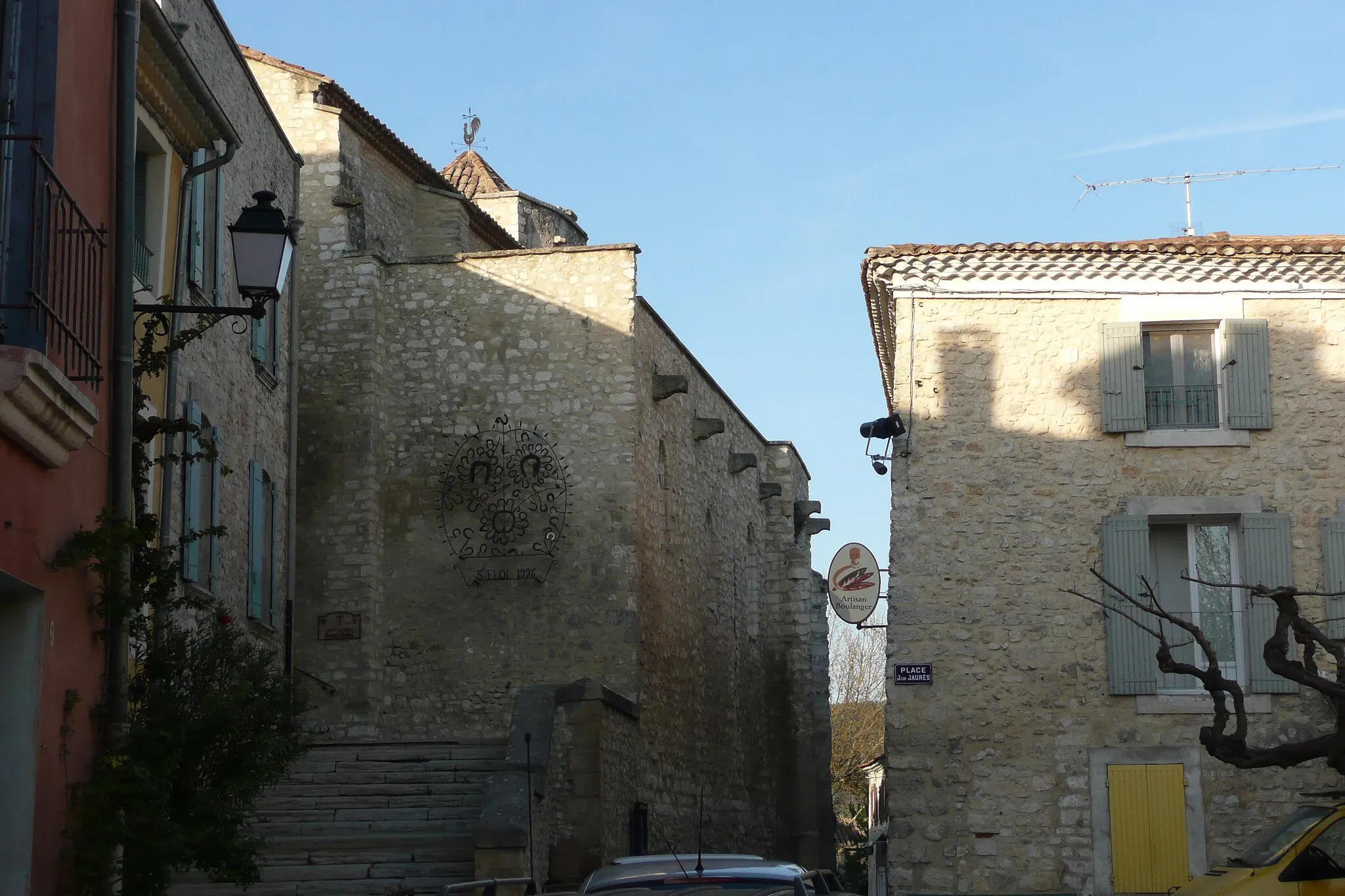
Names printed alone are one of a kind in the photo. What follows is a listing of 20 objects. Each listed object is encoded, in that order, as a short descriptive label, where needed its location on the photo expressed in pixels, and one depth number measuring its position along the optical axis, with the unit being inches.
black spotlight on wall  602.9
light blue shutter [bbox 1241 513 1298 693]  568.7
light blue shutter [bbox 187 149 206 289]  551.2
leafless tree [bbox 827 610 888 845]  1596.9
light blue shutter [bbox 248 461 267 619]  658.2
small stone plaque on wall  775.1
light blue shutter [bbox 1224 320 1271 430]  587.2
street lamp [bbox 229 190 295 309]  336.2
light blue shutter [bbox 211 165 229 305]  595.2
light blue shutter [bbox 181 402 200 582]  545.6
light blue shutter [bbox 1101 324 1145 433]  591.2
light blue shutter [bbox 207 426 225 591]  576.1
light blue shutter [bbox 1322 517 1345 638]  573.6
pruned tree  466.0
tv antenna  687.7
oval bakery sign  738.2
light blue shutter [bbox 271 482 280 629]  699.4
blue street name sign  584.1
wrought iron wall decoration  779.4
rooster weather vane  1337.4
